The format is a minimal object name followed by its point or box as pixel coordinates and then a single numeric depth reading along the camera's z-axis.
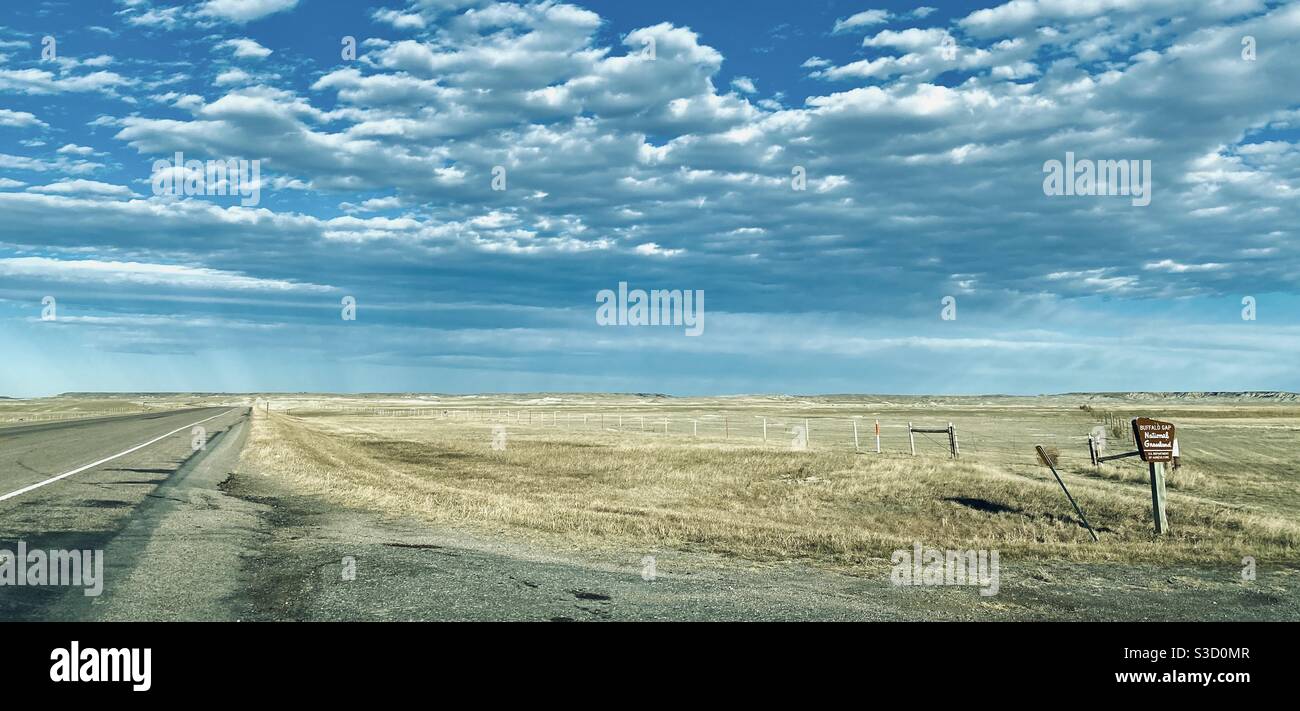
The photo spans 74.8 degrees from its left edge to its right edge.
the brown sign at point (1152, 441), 15.50
